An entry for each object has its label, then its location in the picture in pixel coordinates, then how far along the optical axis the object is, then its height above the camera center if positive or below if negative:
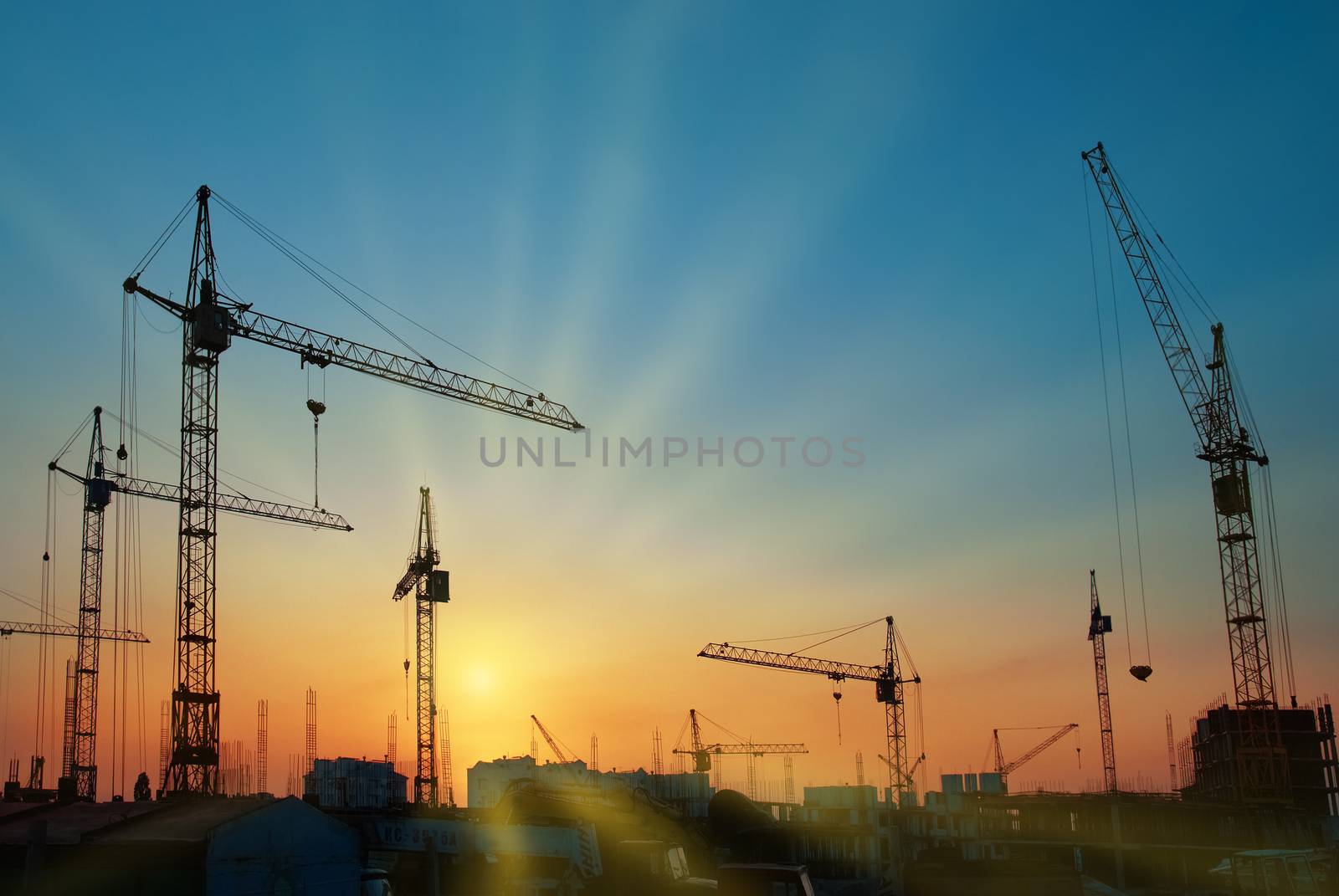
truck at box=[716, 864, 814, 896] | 23.83 -4.53
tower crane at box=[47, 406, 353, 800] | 89.56 +11.49
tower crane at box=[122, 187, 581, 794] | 61.50 +11.63
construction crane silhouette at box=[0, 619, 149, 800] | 77.44 -3.88
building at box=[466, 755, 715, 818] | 97.31 -11.07
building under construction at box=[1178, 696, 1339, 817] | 98.38 -9.66
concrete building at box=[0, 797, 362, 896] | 25.09 -3.56
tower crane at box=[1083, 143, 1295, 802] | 84.69 +12.60
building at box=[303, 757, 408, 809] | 79.56 -7.68
